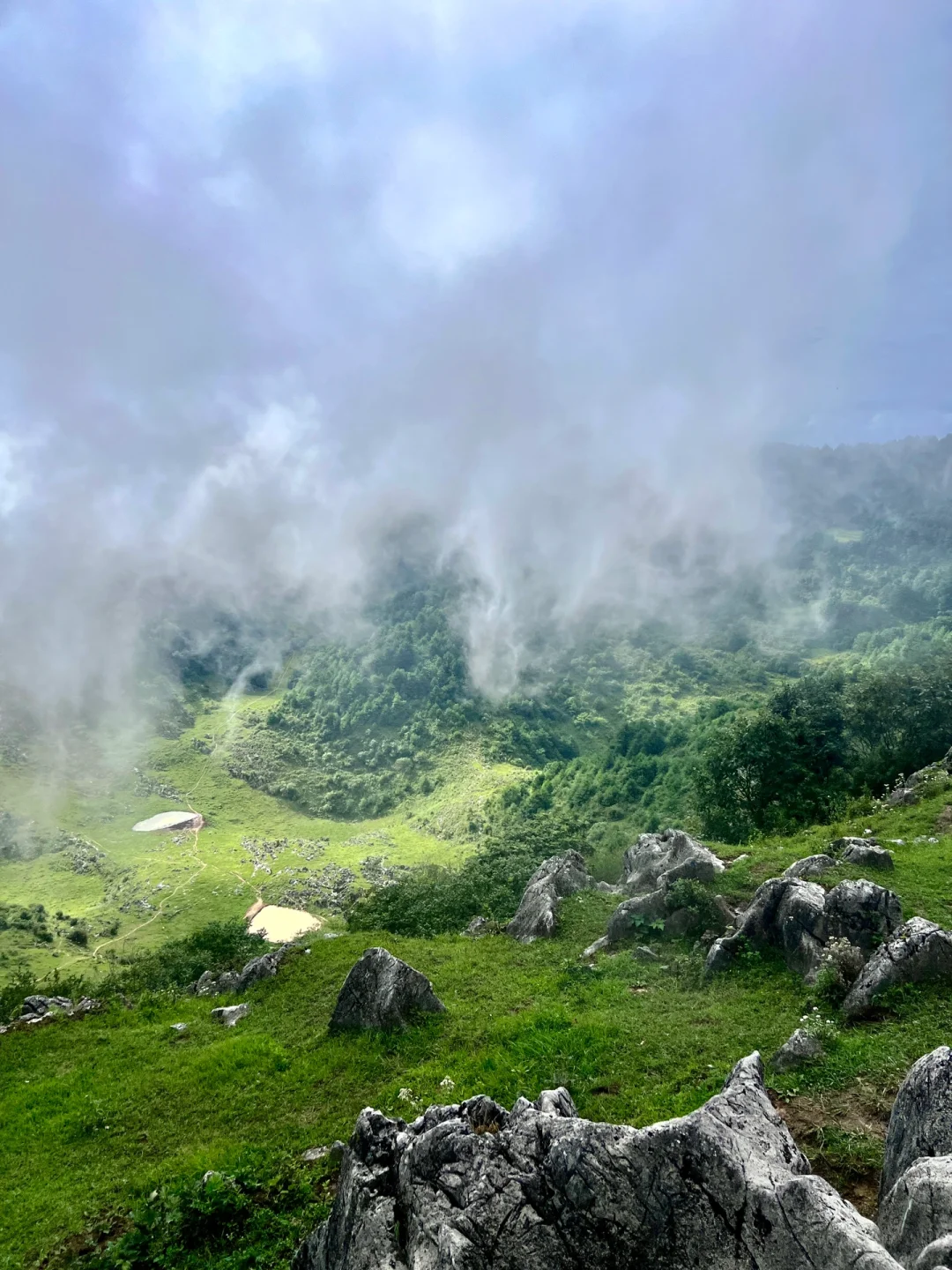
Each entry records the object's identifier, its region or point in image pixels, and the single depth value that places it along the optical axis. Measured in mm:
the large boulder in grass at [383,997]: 26875
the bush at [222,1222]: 15305
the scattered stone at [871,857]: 31875
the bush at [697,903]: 31656
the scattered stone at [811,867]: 32562
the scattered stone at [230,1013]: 33000
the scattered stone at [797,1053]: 17828
